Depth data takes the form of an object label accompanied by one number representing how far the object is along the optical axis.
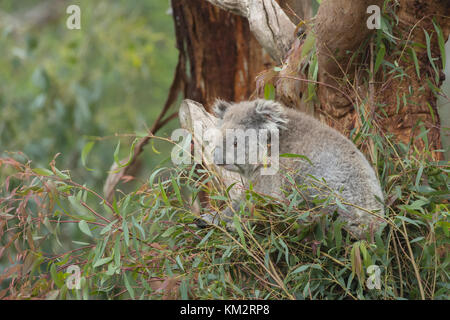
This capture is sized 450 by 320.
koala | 4.96
